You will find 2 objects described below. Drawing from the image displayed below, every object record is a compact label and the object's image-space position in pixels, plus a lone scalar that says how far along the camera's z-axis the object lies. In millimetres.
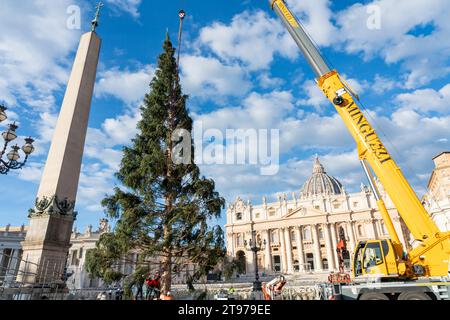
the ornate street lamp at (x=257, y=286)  18716
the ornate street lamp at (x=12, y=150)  10789
